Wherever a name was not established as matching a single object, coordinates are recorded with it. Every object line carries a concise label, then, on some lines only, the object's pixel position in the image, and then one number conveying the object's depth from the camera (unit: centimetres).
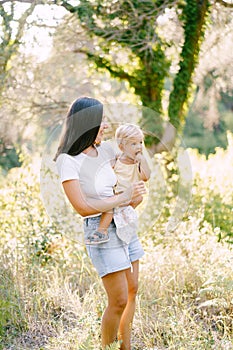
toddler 276
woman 261
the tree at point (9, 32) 532
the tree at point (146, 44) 702
